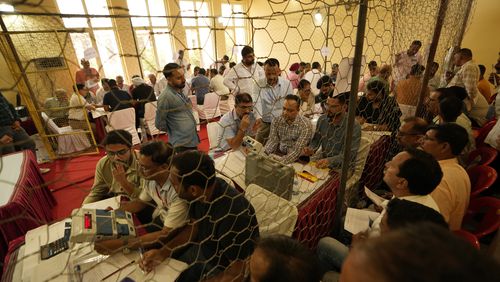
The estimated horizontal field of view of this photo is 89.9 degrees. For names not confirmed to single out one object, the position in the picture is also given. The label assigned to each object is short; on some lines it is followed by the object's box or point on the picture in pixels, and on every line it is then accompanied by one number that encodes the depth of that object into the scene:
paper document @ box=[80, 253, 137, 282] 0.98
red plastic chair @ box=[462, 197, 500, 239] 1.27
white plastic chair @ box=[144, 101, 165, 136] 3.17
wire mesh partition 1.07
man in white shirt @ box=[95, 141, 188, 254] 1.04
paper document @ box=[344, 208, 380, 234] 1.39
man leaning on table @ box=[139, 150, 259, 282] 1.02
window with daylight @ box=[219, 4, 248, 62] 7.71
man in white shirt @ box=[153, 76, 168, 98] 4.34
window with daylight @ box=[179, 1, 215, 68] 6.61
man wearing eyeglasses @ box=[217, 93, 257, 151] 1.79
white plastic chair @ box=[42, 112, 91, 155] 3.65
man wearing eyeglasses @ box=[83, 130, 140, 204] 1.42
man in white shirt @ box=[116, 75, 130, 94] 4.57
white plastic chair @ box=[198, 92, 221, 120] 3.55
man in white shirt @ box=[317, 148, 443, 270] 1.12
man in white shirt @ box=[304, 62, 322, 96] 4.35
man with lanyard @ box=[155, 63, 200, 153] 1.74
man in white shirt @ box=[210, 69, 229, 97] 3.60
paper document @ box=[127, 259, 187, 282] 0.98
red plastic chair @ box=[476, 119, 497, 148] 2.46
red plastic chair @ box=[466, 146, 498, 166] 1.91
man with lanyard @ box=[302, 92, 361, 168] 1.75
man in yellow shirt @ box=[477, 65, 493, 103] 3.41
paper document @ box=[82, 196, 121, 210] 1.42
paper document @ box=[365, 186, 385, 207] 1.59
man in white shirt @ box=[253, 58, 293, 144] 2.17
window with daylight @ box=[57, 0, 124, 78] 5.34
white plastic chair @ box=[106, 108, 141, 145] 3.08
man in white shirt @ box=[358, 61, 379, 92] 4.02
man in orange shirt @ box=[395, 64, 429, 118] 2.76
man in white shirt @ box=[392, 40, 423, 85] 3.28
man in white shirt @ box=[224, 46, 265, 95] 2.00
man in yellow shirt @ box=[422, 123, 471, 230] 1.30
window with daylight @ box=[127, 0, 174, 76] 6.12
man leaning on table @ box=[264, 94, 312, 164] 1.93
